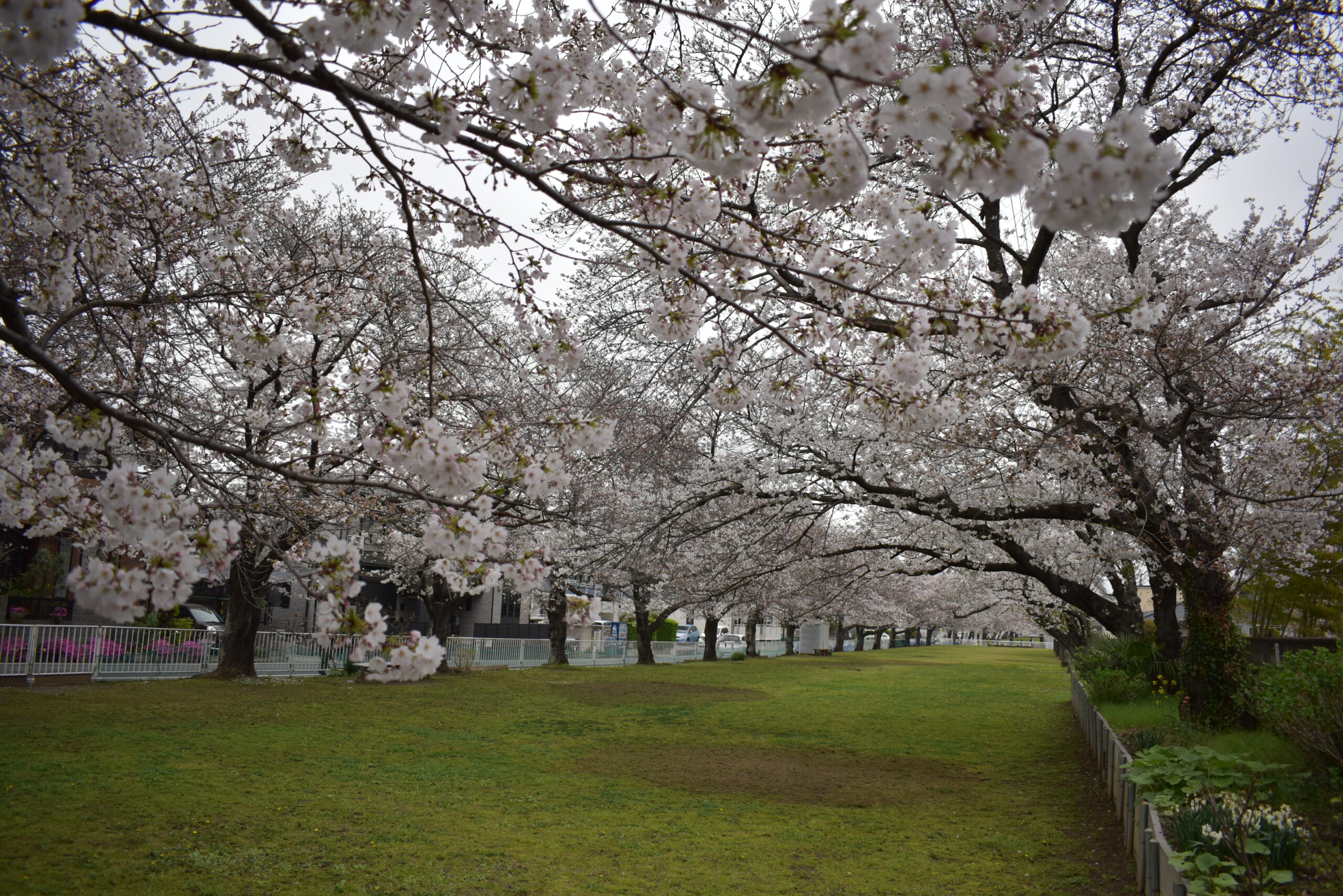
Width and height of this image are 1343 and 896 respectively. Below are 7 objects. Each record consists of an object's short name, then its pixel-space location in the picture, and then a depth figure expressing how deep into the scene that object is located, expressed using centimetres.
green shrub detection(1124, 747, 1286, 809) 523
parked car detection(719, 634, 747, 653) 4225
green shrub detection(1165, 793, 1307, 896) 363
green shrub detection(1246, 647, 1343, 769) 507
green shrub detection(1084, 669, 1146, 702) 1088
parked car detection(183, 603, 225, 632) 2486
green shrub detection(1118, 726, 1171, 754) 729
